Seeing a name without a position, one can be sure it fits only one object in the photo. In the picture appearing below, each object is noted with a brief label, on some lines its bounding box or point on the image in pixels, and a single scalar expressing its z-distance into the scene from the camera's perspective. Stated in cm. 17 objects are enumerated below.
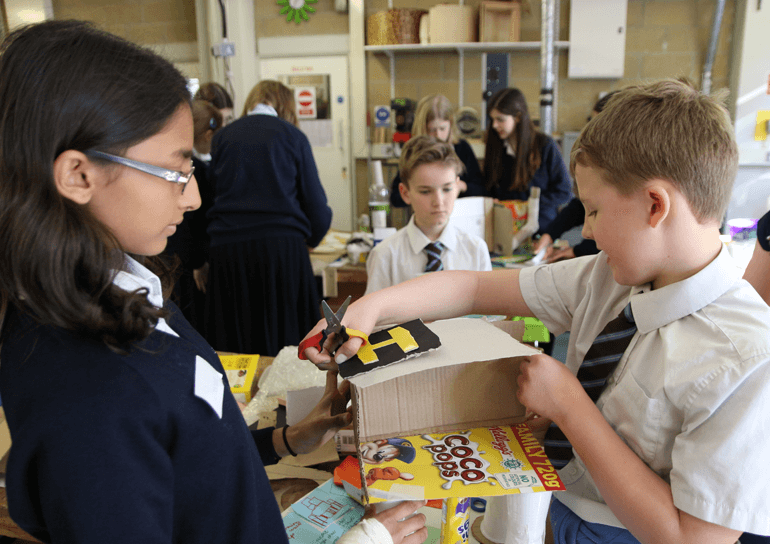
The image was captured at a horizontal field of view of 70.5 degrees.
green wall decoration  516
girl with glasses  54
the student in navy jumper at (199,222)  269
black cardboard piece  76
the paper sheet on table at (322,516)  93
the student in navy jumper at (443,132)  348
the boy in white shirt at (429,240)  218
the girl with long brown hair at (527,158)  329
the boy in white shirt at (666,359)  66
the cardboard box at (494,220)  270
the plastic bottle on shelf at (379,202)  281
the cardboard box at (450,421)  71
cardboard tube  83
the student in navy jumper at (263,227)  243
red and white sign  538
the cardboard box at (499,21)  478
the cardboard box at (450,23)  480
